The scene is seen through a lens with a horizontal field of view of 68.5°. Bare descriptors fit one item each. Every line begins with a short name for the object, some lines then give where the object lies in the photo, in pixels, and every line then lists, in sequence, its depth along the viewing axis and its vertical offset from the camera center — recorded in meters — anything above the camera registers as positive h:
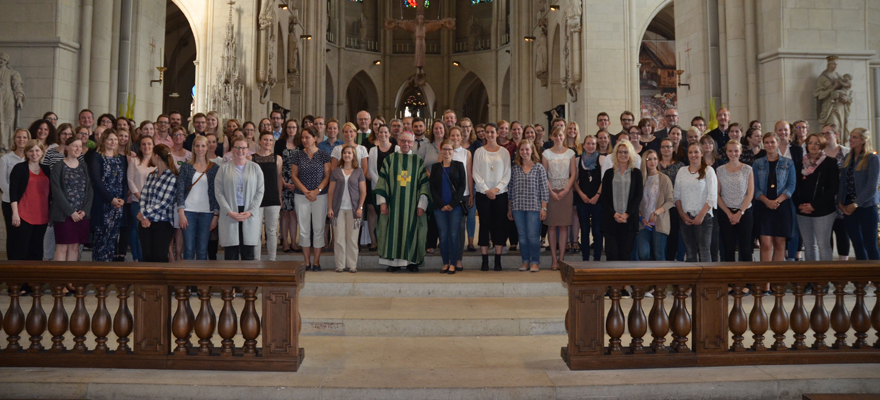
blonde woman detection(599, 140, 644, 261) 6.58 +0.25
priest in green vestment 7.20 +0.19
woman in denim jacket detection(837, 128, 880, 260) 6.50 +0.34
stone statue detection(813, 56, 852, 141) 9.80 +1.98
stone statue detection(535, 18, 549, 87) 19.69 +5.22
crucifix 26.61 +8.22
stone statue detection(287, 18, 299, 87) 19.92 +5.26
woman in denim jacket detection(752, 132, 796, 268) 6.57 +0.31
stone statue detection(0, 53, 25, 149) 9.45 +1.87
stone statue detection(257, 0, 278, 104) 16.06 +4.54
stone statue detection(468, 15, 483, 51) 32.72 +9.86
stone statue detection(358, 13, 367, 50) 32.38 +9.72
